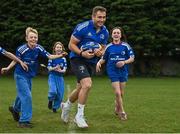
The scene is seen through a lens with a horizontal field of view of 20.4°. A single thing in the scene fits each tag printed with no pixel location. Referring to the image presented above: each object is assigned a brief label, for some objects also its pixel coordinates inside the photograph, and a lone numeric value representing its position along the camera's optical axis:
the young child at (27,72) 9.09
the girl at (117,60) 10.51
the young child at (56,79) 11.84
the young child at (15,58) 8.89
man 8.94
